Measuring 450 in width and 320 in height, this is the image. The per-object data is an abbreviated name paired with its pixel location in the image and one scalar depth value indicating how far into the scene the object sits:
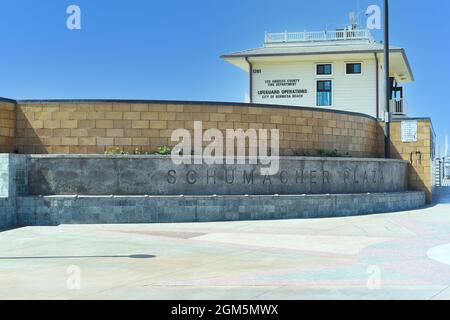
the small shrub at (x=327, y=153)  18.59
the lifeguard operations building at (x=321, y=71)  32.31
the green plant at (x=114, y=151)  16.08
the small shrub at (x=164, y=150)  16.20
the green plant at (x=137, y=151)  16.25
